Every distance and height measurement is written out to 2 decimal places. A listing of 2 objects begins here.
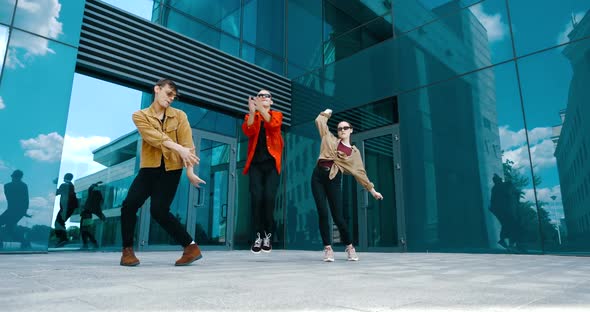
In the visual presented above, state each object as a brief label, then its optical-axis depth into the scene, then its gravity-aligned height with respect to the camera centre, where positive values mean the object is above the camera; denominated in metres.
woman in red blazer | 4.11 +0.78
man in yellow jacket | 2.90 +0.39
